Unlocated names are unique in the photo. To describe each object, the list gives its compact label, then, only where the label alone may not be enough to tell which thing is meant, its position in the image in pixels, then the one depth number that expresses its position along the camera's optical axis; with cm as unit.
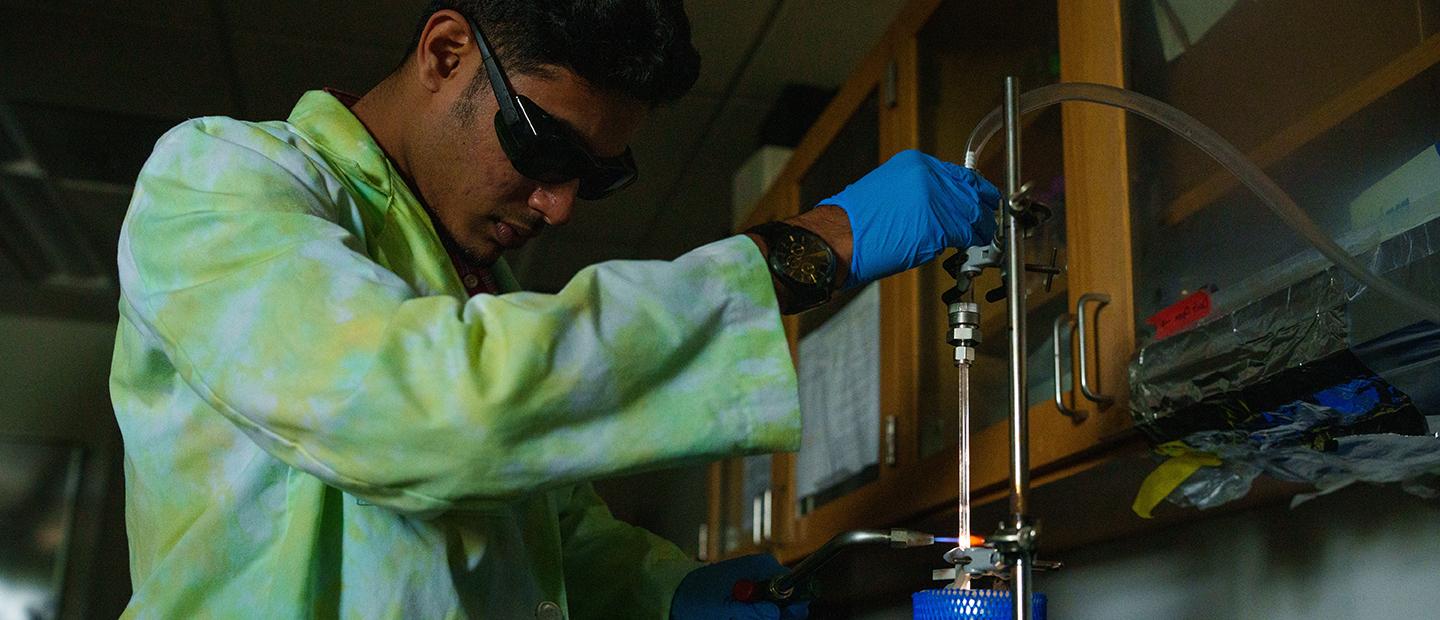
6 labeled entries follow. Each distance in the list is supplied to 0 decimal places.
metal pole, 79
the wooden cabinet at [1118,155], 105
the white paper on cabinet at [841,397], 189
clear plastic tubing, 92
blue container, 78
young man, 72
